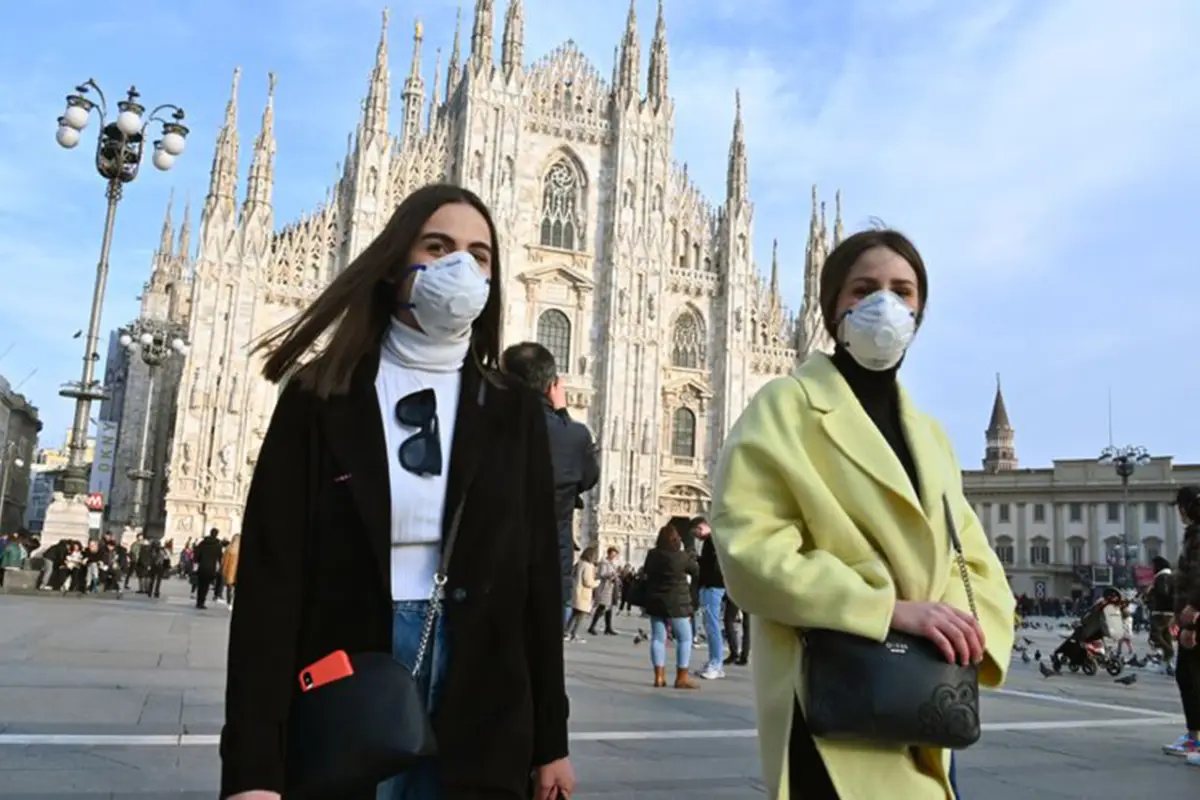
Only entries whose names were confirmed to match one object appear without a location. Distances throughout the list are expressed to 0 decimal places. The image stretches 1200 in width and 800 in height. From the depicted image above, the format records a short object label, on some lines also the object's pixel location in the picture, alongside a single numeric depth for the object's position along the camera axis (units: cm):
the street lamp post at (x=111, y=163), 1535
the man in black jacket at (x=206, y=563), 1504
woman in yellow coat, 191
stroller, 1226
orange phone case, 163
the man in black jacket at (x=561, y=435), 400
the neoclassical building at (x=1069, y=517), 5350
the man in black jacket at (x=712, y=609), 941
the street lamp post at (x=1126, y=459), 2408
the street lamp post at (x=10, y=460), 4964
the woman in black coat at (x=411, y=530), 173
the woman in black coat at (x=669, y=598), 854
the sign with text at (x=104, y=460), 3400
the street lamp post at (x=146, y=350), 2191
